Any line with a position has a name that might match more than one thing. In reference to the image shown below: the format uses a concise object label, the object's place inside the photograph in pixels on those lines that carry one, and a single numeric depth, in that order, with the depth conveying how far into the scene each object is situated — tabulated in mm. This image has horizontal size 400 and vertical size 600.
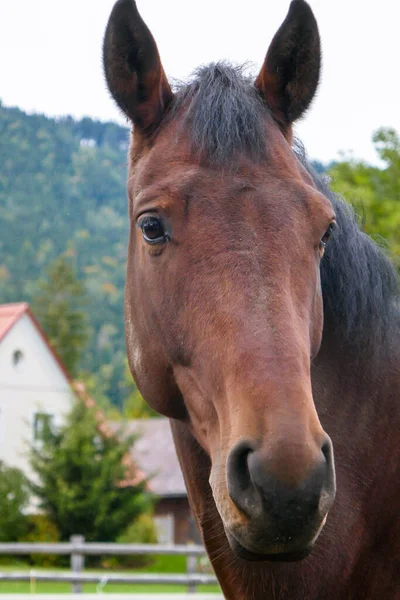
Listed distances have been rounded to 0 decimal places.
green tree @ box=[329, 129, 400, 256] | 21234
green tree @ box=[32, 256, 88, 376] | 64812
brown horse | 2328
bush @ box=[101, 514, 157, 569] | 28395
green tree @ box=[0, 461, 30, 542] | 31516
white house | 40156
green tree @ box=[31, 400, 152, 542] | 29188
